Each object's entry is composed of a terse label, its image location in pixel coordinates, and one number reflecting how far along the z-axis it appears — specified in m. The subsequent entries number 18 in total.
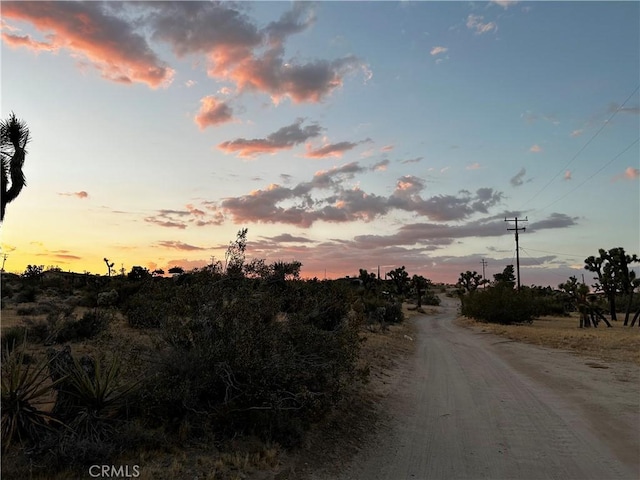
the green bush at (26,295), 28.33
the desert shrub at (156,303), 7.78
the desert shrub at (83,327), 13.62
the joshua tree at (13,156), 18.58
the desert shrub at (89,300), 27.84
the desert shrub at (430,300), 97.69
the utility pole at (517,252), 57.16
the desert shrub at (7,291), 29.28
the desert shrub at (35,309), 21.18
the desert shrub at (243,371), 6.62
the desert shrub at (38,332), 13.09
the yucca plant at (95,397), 5.82
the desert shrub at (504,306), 45.59
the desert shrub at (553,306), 63.65
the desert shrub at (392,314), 42.78
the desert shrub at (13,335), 12.04
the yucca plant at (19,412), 5.48
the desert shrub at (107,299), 26.85
